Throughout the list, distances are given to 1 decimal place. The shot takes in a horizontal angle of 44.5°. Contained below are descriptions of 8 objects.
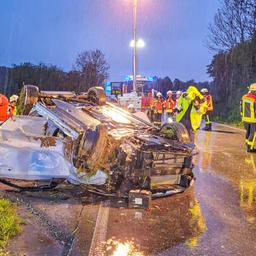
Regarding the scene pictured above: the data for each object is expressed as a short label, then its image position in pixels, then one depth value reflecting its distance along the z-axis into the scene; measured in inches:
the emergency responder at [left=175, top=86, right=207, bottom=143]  270.1
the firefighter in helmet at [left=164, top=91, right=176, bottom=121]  485.5
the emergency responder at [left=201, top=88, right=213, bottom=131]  474.0
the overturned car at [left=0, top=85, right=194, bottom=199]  151.8
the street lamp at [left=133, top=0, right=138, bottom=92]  658.1
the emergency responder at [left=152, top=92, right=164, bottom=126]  499.6
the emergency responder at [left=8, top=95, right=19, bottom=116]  302.4
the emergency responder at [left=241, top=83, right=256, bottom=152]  296.5
